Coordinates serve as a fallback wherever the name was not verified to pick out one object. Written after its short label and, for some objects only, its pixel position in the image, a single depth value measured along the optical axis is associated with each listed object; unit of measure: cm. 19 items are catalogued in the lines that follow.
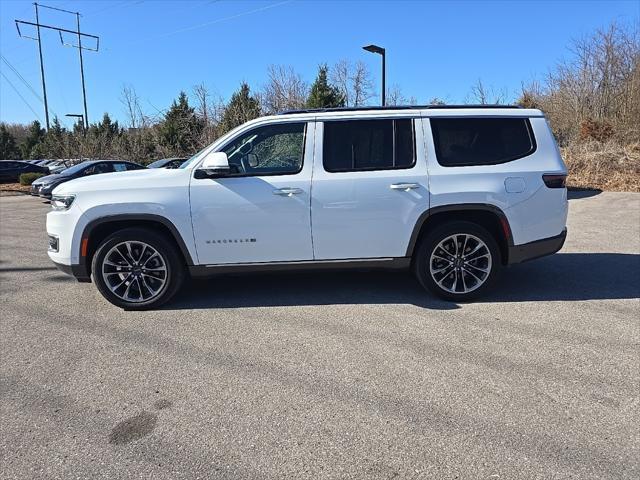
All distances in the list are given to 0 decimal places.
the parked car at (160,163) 1542
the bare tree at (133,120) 2920
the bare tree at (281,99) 2717
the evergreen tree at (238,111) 2356
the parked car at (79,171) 1747
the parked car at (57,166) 2776
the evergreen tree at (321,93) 2505
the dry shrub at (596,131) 1962
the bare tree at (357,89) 3011
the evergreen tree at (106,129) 2874
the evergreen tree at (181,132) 2684
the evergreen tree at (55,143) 2845
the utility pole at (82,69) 4138
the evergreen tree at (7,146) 5696
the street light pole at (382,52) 1497
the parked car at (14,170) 2977
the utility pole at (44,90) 4186
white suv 488
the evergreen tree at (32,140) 5805
